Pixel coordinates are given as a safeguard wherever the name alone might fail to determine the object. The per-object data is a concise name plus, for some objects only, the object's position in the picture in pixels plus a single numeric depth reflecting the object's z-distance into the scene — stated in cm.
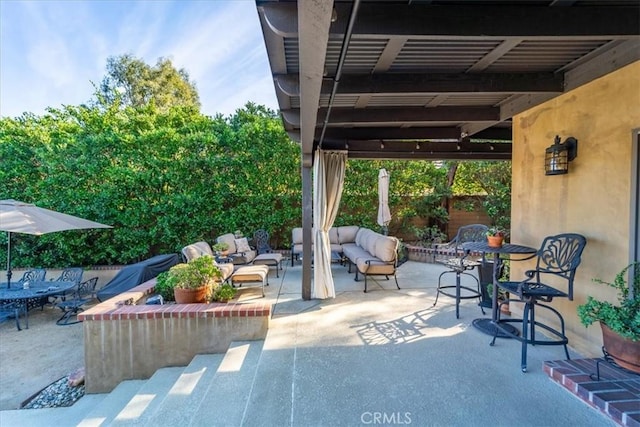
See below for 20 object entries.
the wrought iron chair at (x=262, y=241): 752
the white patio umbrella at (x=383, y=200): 709
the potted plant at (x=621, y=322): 205
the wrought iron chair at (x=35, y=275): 614
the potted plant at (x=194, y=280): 380
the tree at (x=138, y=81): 1473
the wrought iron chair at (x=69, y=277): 609
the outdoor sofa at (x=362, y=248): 521
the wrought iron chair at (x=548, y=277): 263
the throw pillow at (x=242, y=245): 692
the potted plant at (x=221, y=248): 562
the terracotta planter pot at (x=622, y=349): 206
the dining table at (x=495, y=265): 315
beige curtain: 465
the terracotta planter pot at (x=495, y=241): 332
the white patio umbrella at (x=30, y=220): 512
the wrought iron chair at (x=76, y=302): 570
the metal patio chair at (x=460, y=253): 409
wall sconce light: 299
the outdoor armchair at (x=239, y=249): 656
